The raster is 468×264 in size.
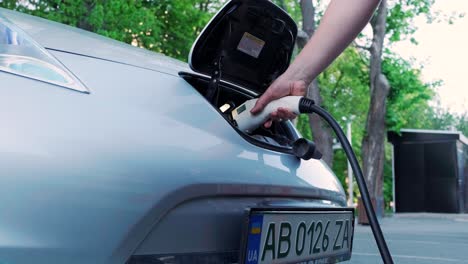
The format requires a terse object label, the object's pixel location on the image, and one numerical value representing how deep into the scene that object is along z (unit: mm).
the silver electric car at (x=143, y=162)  1276
